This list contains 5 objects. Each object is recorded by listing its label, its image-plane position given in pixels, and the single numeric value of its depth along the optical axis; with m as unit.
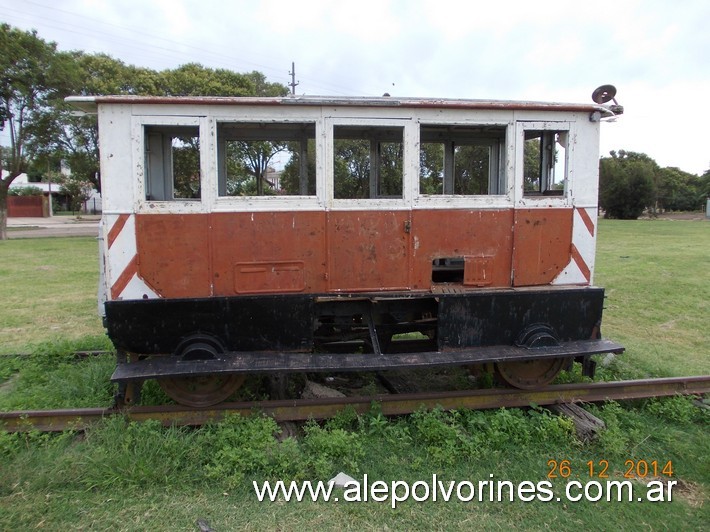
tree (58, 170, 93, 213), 56.84
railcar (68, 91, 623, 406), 4.26
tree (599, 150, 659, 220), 45.25
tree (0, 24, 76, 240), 19.92
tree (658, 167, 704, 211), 56.50
